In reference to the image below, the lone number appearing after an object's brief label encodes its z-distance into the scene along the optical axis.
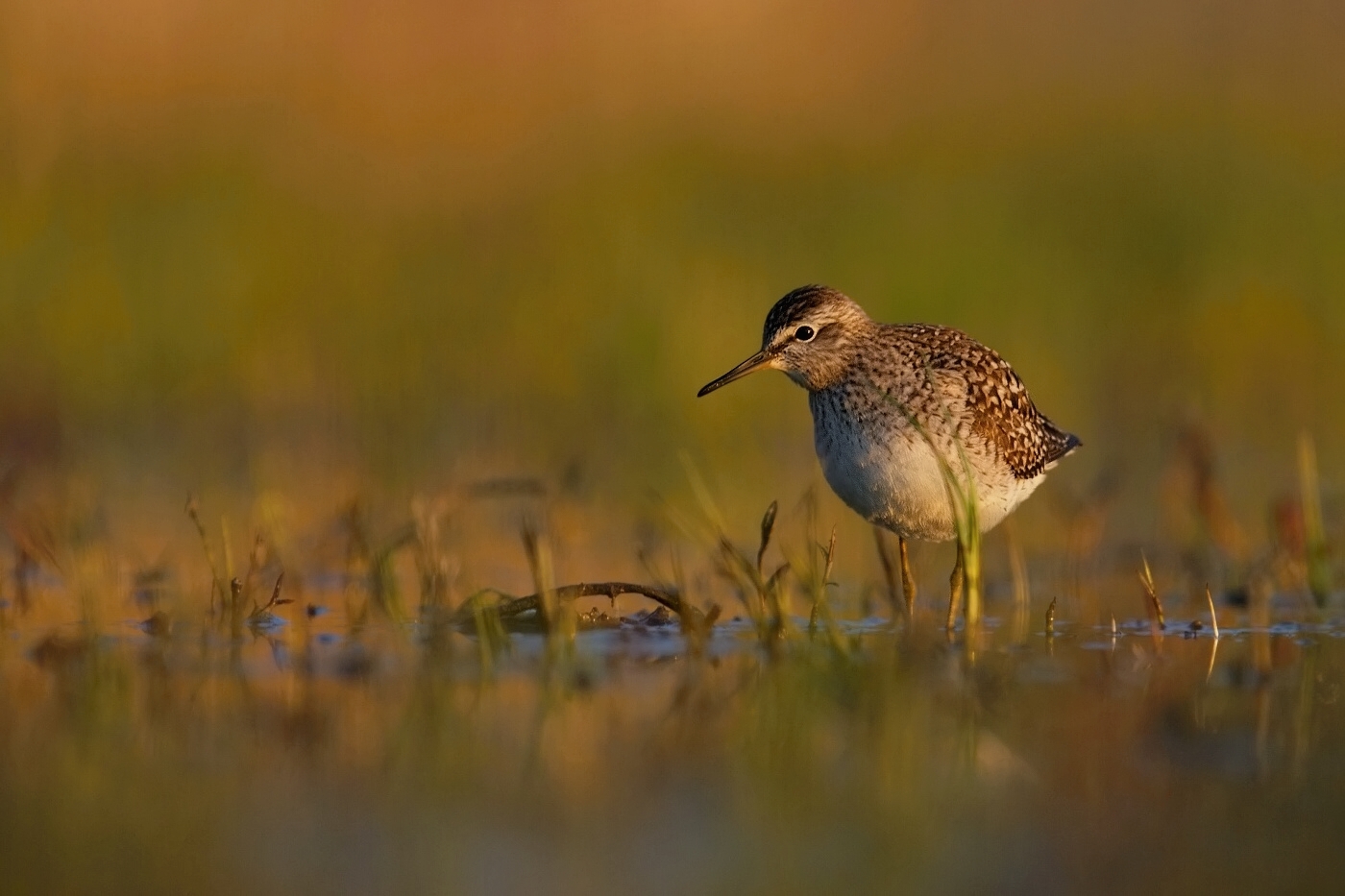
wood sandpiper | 14.26
